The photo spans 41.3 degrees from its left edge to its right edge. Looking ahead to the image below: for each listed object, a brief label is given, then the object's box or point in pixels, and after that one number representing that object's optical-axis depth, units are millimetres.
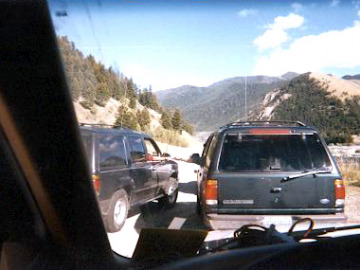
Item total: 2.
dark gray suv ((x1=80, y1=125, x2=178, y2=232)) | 3684
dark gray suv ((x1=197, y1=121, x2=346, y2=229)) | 4844
